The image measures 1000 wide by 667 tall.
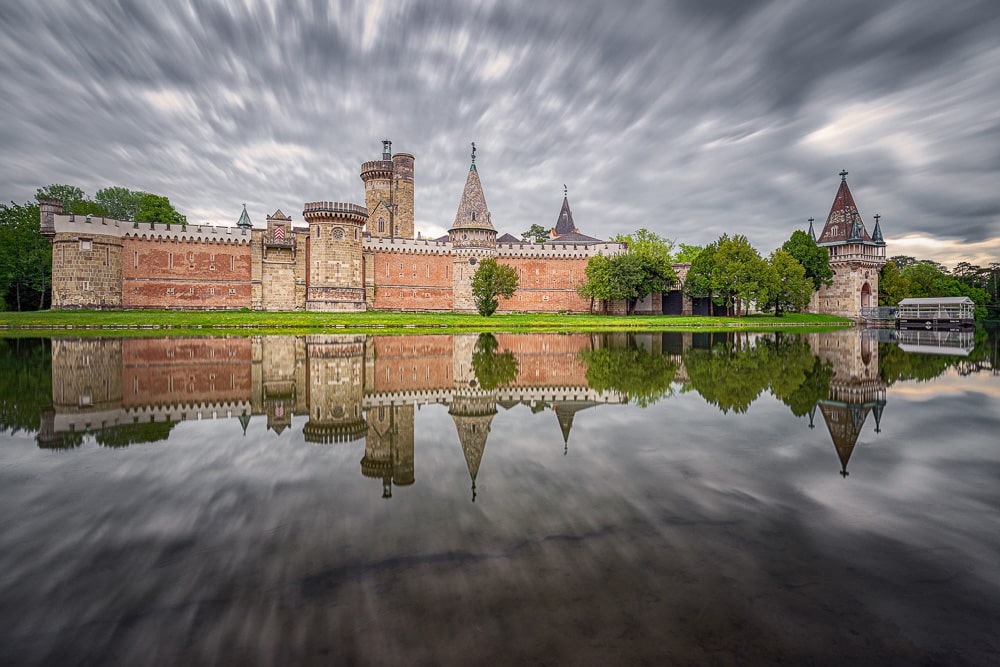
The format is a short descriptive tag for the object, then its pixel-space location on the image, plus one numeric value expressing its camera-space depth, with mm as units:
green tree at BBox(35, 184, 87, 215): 58362
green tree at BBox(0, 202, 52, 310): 47125
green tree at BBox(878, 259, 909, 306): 65875
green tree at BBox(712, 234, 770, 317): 48406
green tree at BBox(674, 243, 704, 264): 76075
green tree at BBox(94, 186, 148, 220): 64938
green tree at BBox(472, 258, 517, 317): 43656
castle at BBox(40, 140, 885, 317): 41875
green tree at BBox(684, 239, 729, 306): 53656
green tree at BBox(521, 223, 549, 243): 85188
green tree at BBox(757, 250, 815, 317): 48750
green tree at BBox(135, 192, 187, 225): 56062
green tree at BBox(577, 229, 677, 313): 51875
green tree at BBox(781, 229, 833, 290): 58938
